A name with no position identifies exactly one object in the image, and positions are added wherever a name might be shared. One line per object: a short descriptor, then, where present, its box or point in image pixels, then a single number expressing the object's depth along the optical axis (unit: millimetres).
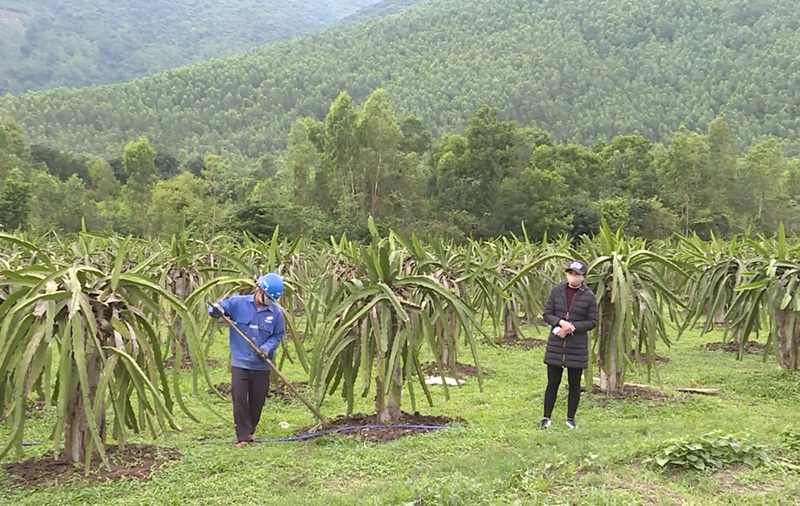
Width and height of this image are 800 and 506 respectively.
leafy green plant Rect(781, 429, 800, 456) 4527
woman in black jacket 5945
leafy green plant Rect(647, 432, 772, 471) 4191
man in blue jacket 5441
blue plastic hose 5500
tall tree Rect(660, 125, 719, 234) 40281
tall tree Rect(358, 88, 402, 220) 34531
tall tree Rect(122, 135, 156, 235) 38219
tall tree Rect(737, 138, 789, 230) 41781
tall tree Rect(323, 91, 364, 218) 34688
